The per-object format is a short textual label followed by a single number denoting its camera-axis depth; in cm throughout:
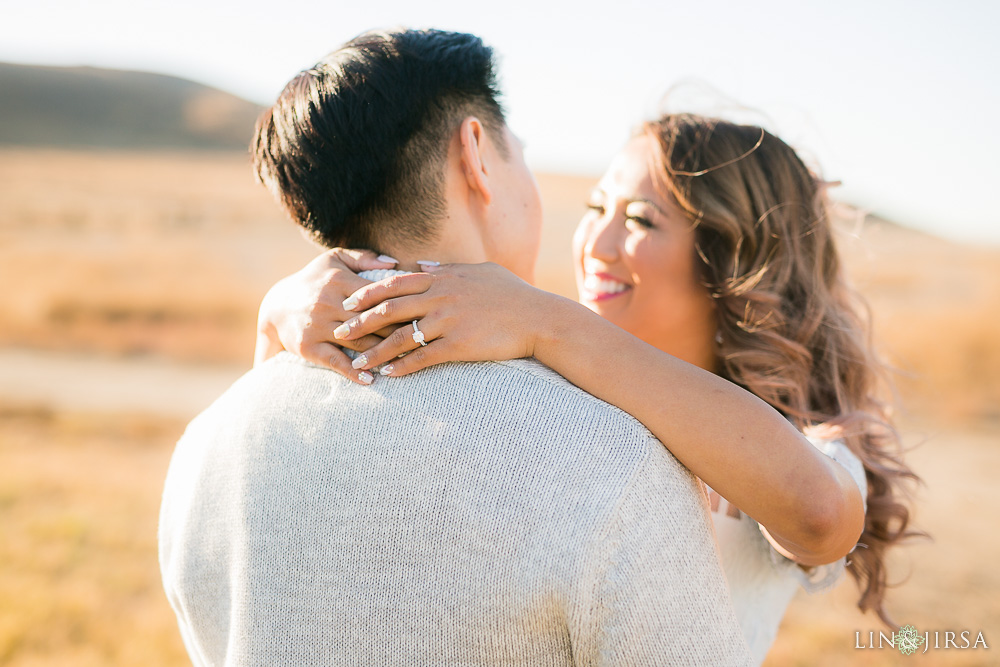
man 86
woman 98
